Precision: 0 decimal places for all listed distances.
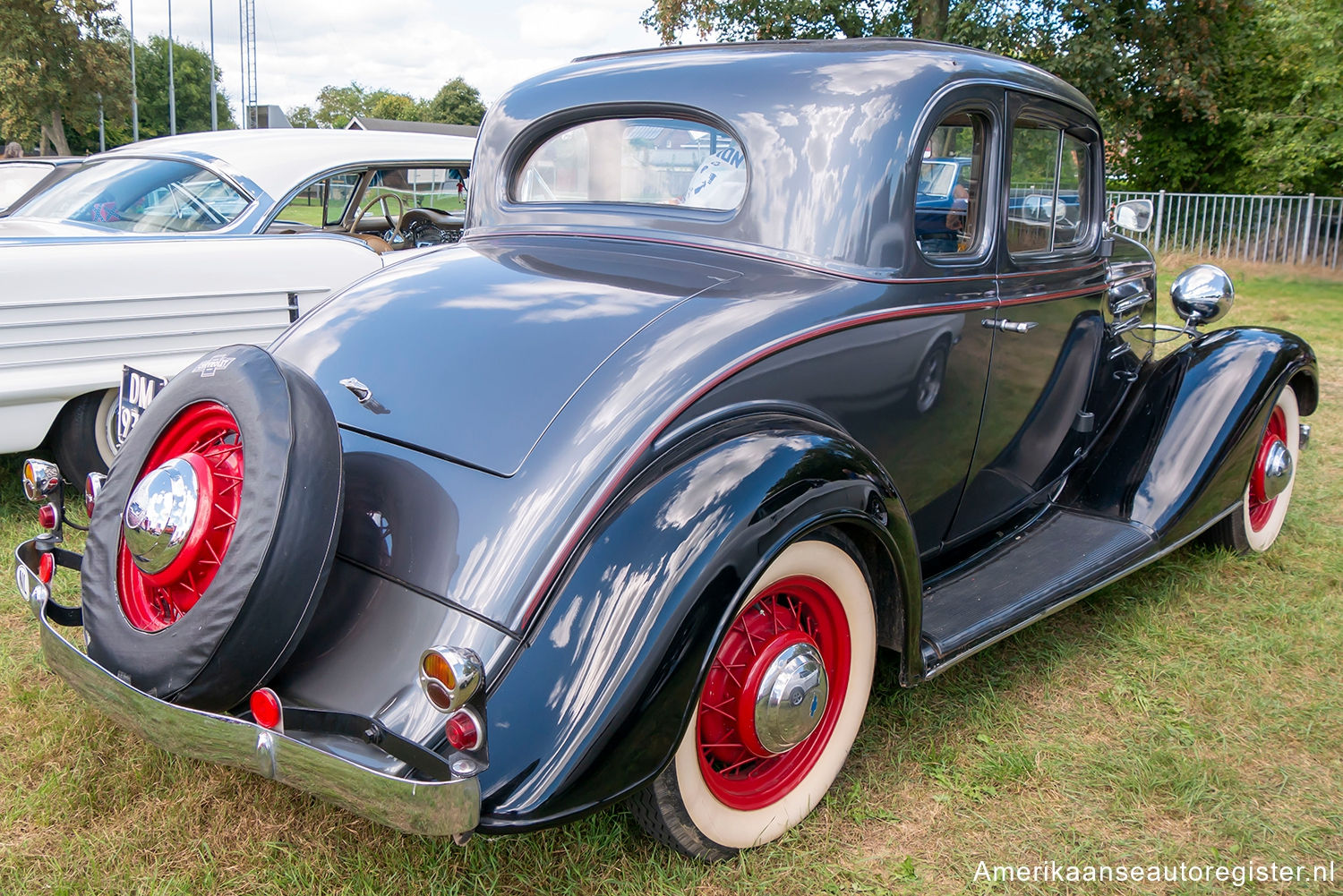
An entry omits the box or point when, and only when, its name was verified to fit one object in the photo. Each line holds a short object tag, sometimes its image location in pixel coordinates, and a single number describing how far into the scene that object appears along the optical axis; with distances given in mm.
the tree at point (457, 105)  87375
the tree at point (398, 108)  101000
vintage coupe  1792
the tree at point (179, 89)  62625
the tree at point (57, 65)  27281
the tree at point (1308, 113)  15500
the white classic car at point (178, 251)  3791
